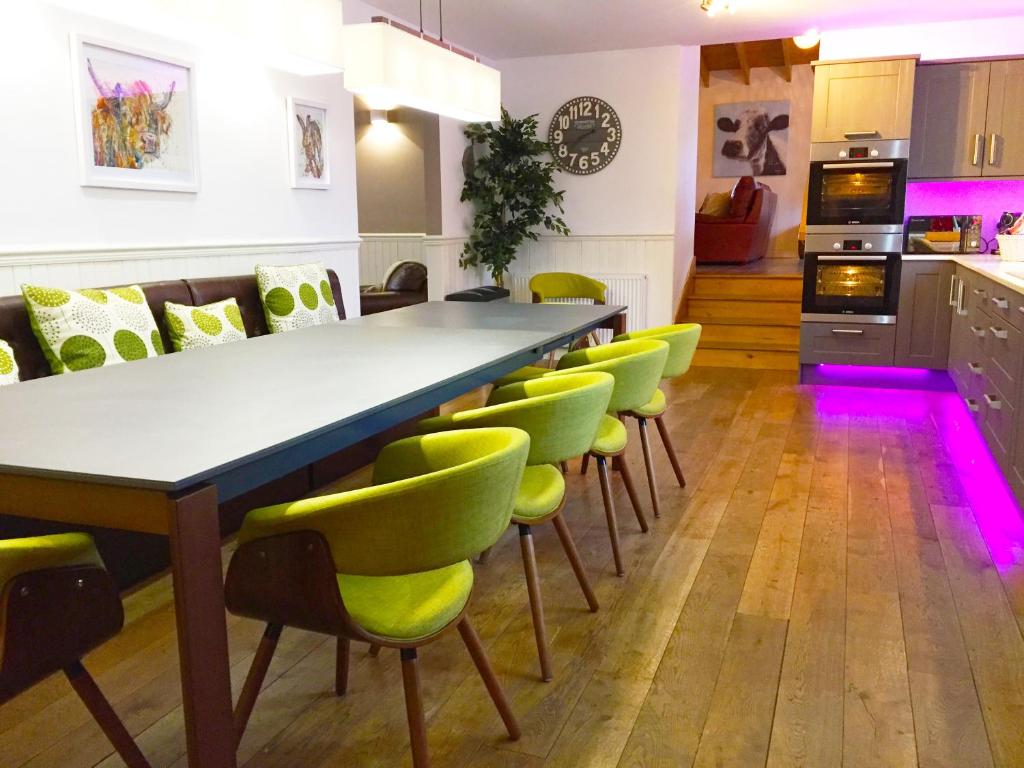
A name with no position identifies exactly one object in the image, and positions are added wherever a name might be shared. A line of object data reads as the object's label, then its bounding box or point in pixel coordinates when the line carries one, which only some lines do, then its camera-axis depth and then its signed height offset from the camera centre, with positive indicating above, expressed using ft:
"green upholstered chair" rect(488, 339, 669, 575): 9.01 -1.69
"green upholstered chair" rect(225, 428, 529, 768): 4.76 -1.83
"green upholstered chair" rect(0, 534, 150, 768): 4.65 -2.14
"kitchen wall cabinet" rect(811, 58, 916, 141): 18.26 +2.88
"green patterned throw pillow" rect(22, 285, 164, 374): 10.33 -1.16
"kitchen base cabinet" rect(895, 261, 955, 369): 18.67 -1.73
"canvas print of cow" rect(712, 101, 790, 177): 37.93 +4.27
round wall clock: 23.09 +2.65
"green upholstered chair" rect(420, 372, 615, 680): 6.94 -1.62
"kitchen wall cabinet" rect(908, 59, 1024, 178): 18.07 +2.42
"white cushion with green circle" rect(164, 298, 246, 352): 12.09 -1.30
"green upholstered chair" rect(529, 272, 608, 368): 21.44 -1.28
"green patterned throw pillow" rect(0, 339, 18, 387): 9.04 -1.40
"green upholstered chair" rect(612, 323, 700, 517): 11.06 -1.60
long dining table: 4.62 -1.28
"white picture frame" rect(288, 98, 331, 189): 16.24 +1.70
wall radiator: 23.53 -1.65
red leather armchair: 31.91 +0.16
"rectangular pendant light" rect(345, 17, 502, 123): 9.61 +1.92
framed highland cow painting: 12.09 +1.69
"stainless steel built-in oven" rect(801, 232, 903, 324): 18.89 -0.95
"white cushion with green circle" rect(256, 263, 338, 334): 14.33 -1.07
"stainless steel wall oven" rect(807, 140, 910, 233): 18.51 +1.04
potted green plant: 22.74 +1.22
